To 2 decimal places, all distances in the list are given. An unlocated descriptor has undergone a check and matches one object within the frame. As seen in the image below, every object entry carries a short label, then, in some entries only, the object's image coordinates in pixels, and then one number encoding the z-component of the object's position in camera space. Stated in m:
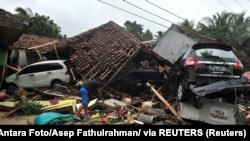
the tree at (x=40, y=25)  36.47
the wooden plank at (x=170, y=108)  9.09
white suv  16.61
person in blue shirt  9.88
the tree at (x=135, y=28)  52.12
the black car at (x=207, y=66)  8.86
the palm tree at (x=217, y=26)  30.03
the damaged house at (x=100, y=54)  15.98
